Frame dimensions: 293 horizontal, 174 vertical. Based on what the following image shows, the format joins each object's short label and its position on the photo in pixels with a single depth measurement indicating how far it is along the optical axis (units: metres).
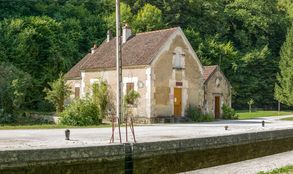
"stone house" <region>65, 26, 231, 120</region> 31.25
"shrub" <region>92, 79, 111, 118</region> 30.64
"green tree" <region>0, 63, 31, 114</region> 32.72
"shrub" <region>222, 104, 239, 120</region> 38.12
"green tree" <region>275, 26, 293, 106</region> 58.19
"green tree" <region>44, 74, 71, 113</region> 34.03
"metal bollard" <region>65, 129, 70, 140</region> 16.11
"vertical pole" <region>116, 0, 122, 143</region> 26.08
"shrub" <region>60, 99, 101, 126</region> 27.55
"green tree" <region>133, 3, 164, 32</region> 64.75
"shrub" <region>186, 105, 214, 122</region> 33.44
